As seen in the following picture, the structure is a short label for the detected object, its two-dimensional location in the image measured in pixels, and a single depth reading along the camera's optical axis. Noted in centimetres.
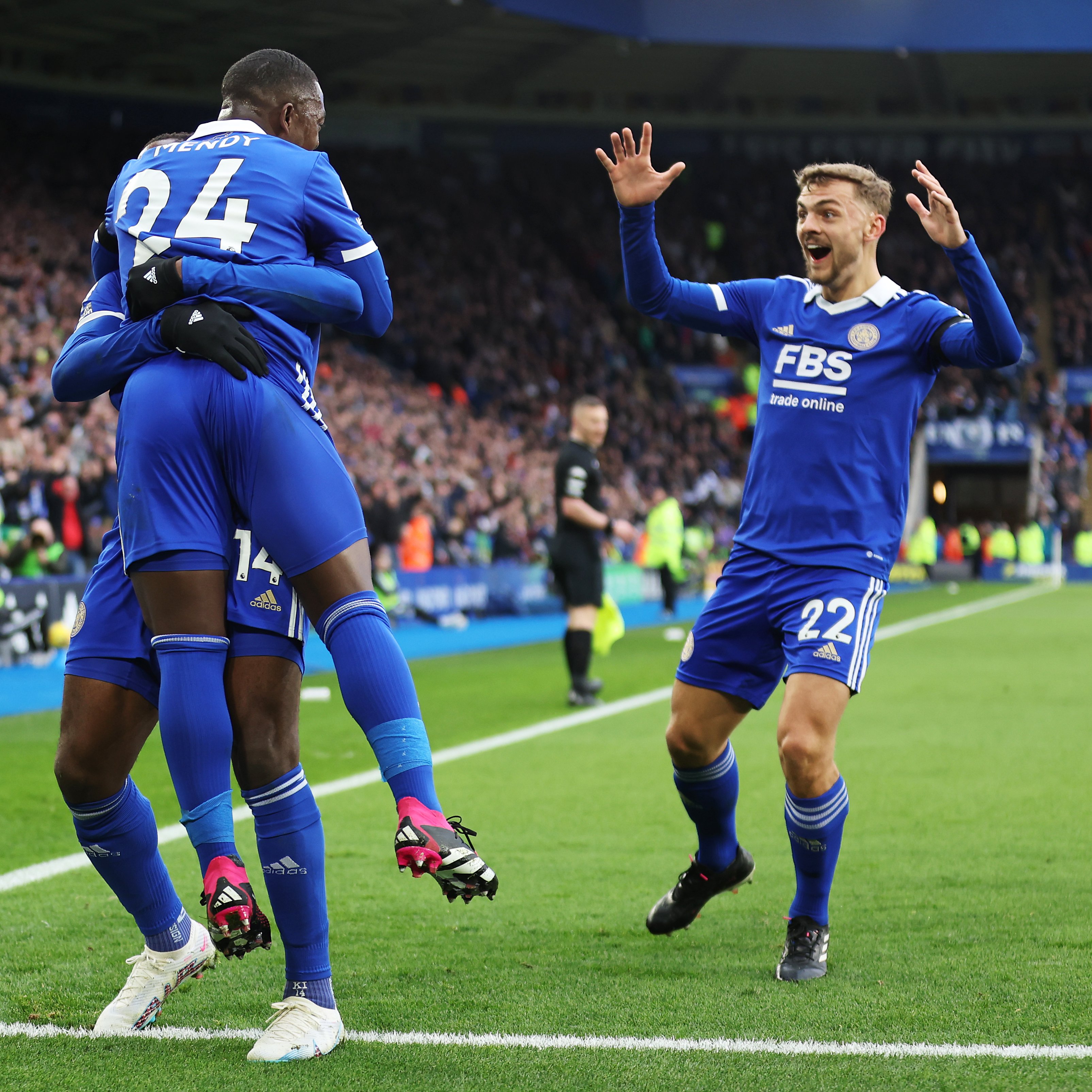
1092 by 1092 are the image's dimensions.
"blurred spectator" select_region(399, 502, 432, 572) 2069
